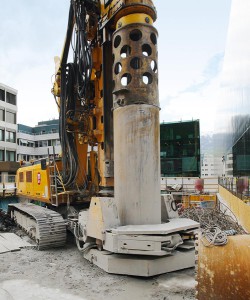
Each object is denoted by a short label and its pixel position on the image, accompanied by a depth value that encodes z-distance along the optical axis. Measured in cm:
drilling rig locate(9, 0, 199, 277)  464
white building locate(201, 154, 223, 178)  12298
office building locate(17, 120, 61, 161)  5312
